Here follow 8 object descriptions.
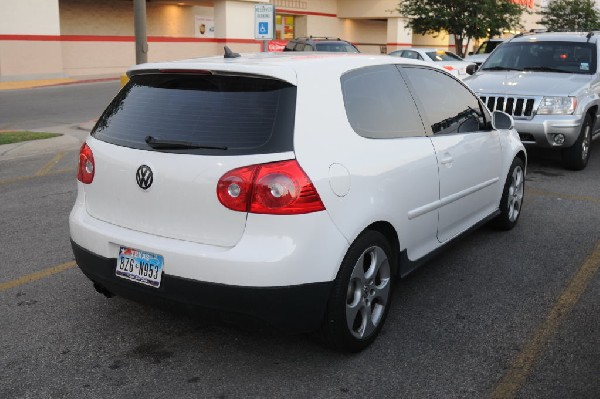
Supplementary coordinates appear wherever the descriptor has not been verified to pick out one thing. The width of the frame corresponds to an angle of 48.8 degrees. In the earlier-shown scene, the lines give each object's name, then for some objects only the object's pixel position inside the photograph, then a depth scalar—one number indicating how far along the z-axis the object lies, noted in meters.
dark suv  21.19
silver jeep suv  8.73
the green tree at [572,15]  37.72
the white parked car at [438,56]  20.41
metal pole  12.08
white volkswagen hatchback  3.25
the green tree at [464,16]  29.36
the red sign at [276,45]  22.17
